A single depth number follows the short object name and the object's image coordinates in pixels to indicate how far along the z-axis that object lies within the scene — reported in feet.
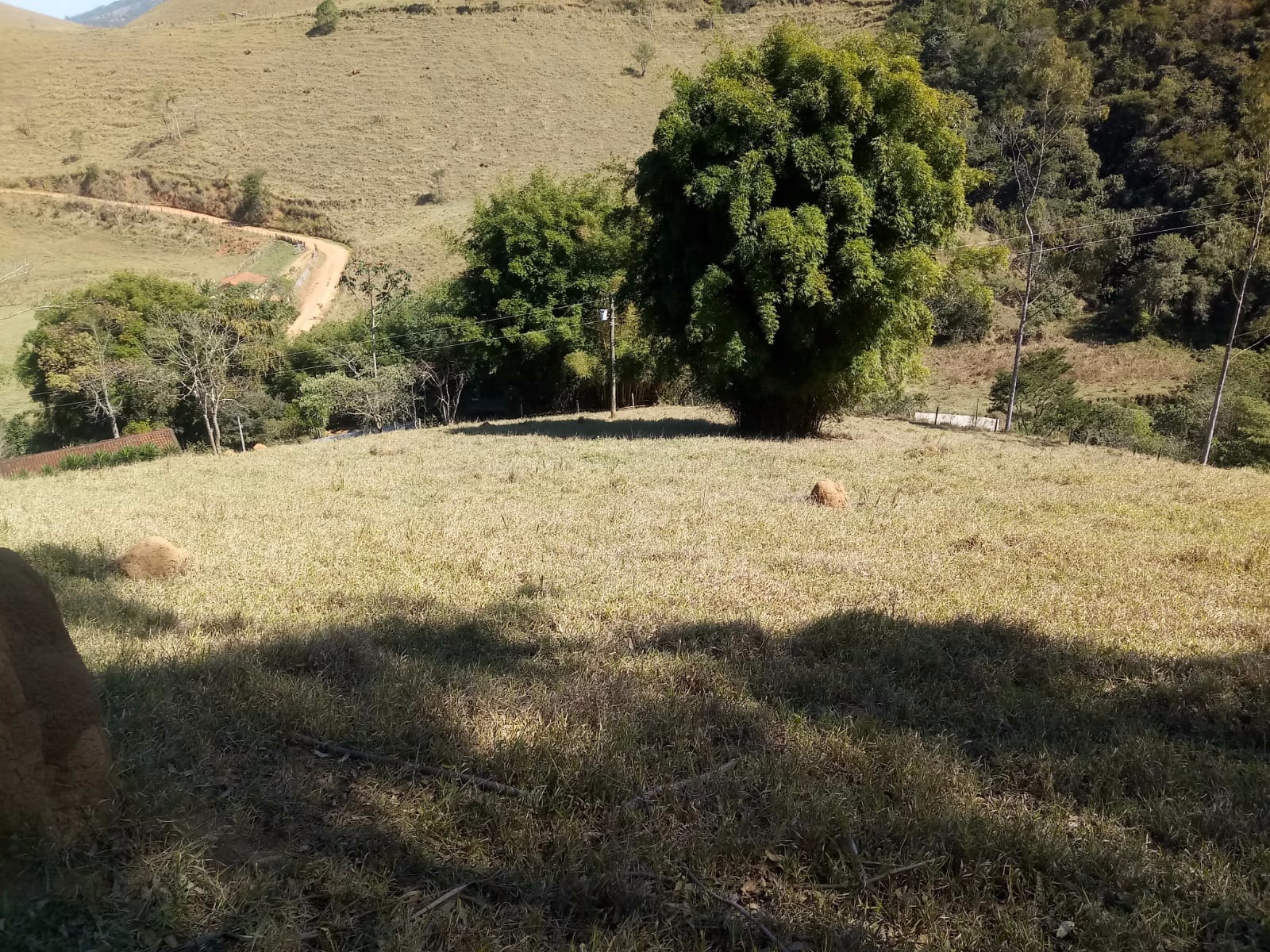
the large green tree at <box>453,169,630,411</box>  94.73
